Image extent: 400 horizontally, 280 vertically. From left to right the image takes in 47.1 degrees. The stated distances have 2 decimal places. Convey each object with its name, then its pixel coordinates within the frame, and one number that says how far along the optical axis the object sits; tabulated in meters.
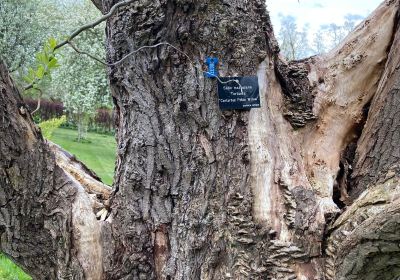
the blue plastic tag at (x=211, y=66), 1.69
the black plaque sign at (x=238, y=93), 1.70
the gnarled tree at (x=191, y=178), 1.57
